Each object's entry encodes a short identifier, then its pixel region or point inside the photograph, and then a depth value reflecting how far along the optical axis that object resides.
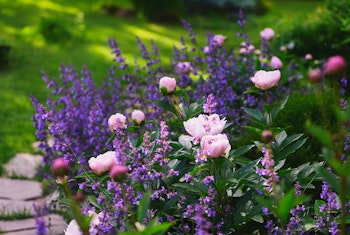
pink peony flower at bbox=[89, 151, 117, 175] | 1.90
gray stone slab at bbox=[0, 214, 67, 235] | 3.09
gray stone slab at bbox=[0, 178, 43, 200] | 3.65
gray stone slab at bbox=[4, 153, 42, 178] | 4.02
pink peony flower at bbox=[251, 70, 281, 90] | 2.18
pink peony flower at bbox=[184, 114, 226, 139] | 2.02
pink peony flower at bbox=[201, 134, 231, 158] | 1.86
